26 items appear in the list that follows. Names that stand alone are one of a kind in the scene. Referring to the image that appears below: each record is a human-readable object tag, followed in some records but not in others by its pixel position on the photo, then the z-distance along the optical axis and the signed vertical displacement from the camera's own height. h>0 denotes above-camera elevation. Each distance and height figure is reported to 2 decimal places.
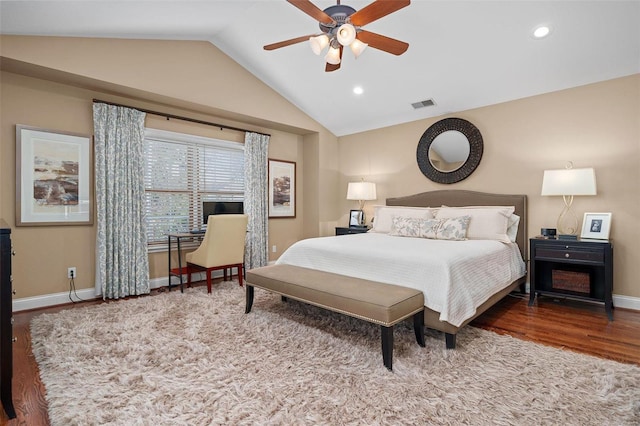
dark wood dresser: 1.60 -0.54
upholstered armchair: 3.94 -0.44
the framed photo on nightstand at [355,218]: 5.68 -0.12
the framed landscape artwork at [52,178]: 3.34 +0.38
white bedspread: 2.41 -0.47
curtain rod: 3.92 +1.31
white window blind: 4.36 +0.51
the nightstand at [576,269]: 3.14 -0.65
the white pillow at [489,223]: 3.71 -0.15
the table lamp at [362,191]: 5.34 +0.33
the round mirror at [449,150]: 4.47 +0.87
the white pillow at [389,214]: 4.37 -0.04
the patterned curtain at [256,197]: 5.23 +0.24
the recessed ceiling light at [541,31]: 3.10 +1.72
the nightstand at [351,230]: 5.33 -0.31
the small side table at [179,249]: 4.02 -0.46
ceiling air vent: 4.59 +1.54
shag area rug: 1.67 -1.03
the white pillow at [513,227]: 3.92 -0.20
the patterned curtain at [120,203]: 3.75 +0.12
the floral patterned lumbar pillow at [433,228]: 3.70 -0.20
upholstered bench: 2.12 -0.62
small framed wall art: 5.64 +0.41
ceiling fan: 2.33 +1.45
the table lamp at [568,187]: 3.32 +0.23
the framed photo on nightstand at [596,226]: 3.36 -0.17
